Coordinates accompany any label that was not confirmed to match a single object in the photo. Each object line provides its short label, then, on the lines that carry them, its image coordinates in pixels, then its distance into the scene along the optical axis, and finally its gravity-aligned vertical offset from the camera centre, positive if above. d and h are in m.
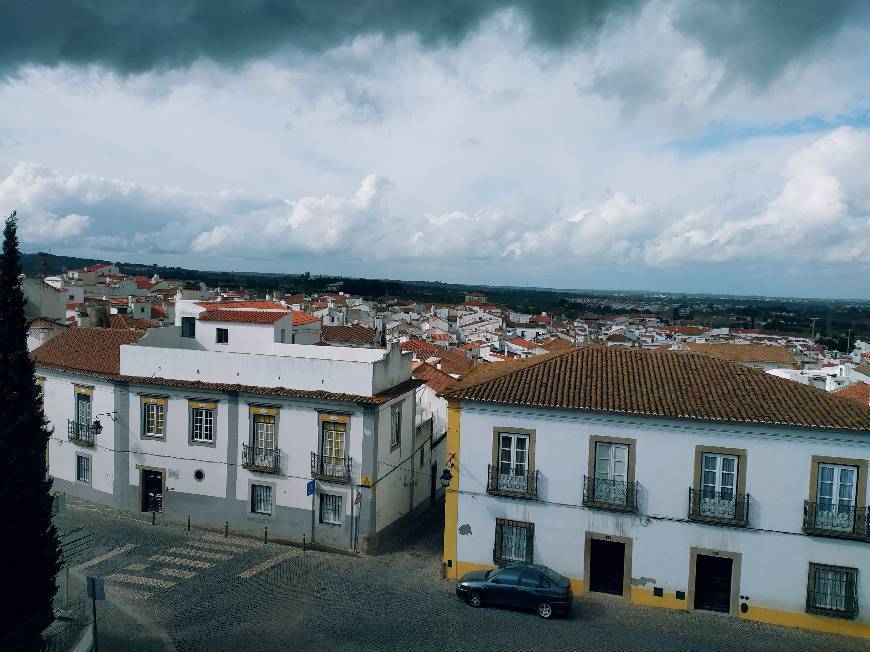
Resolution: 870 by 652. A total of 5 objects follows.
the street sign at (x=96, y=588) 14.34 -6.61
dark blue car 19.12 -8.59
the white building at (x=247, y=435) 24.00 -5.95
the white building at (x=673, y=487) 18.91 -5.76
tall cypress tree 15.84 -5.26
